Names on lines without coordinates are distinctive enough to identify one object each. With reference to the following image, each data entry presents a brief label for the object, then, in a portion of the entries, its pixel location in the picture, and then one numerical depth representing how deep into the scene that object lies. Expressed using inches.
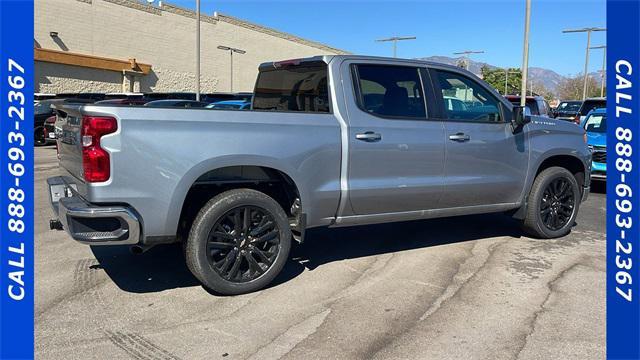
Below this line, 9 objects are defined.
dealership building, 1133.7
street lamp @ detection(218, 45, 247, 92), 1580.3
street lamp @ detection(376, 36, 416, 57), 1664.6
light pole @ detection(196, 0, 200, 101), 953.2
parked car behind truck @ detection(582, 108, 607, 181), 393.4
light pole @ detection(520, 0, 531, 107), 740.0
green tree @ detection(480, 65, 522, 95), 3238.2
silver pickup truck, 154.9
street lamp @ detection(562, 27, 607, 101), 1455.5
